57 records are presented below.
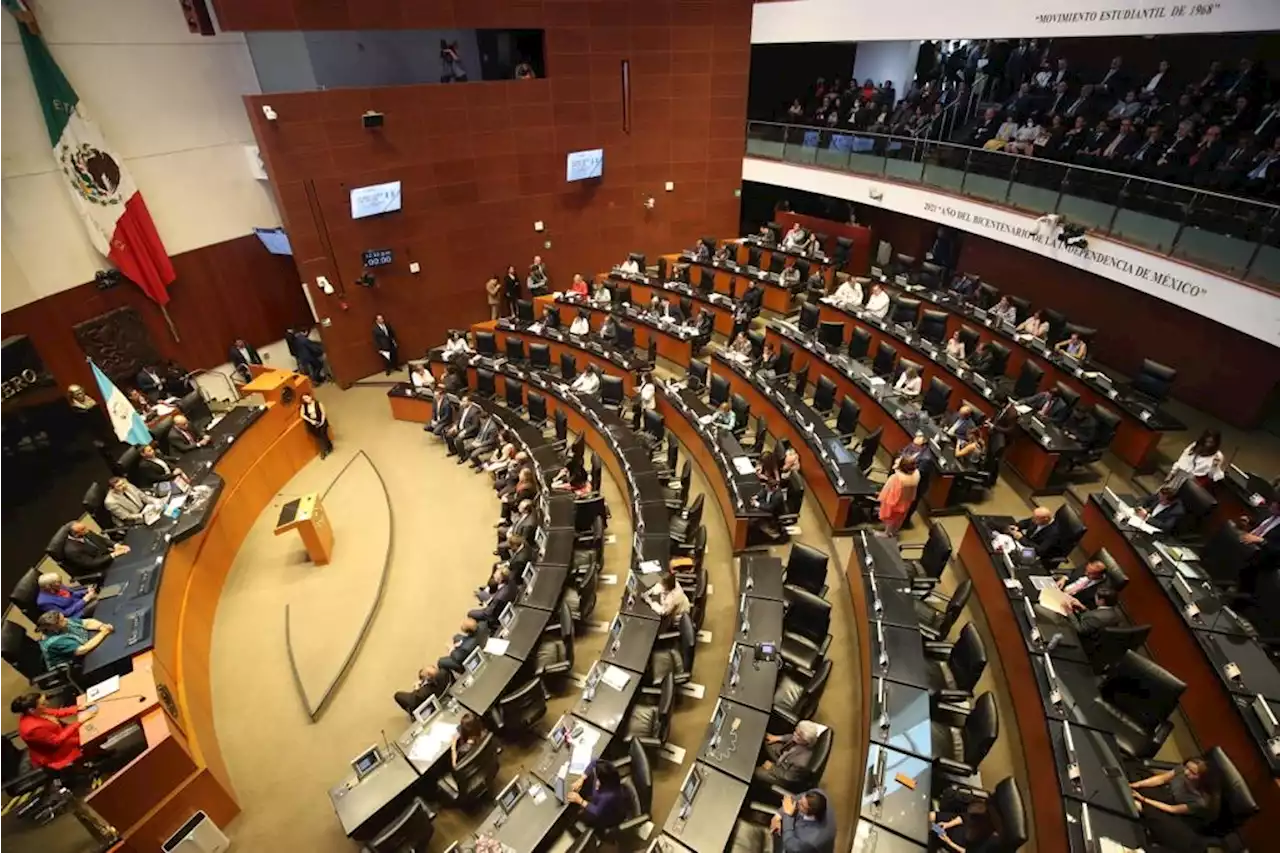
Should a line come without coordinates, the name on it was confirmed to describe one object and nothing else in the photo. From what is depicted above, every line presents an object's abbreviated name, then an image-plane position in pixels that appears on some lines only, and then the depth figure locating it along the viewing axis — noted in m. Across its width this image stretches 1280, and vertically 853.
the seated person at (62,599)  7.33
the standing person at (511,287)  16.92
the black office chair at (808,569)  7.38
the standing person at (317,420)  12.38
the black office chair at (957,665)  6.06
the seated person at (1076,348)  10.90
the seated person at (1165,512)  7.39
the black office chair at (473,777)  5.94
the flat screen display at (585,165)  16.67
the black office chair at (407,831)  5.36
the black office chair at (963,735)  5.36
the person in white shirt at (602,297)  15.90
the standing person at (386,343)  15.20
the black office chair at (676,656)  6.70
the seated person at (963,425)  9.46
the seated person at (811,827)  4.61
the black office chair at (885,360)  11.64
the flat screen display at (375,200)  14.16
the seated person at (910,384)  10.95
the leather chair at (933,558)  7.28
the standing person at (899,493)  7.97
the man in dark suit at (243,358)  14.38
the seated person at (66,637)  6.67
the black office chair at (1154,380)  9.87
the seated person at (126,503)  8.81
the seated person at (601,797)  5.23
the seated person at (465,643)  7.08
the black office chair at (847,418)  10.28
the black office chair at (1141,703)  5.57
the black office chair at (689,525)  8.34
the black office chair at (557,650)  7.09
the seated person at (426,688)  6.58
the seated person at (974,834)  4.66
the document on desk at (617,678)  6.38
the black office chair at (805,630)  6.72
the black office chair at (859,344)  12.32
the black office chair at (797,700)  6.07
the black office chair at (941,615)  6.66
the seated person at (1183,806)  4.83
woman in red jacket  6.00
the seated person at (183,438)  10.50
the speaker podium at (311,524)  9.47
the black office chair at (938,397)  10.44
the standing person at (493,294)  16.64
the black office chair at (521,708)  6.43
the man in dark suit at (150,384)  12.90
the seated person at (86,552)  7.91
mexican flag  10.65
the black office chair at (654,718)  6.04
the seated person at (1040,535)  7.51
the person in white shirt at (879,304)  13.54
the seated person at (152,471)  9.84
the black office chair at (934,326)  12.57
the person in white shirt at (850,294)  14.09
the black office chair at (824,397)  11.04
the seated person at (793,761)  5.37
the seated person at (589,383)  12.69
